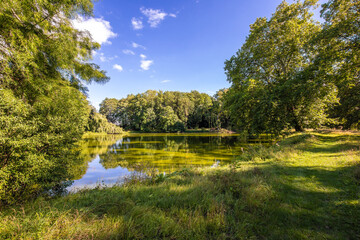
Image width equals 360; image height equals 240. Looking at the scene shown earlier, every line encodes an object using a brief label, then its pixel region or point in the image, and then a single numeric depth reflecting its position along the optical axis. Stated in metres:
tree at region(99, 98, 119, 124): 75.62
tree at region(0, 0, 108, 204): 4.26
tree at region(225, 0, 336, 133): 8.90
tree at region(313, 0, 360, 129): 7.35
